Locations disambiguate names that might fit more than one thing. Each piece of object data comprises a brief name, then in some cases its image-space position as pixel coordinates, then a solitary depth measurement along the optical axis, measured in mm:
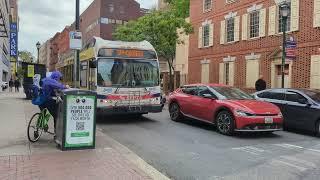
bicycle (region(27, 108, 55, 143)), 10094
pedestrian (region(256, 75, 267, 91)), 21234
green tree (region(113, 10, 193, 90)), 30328
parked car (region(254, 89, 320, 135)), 13000
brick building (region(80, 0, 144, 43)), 83562
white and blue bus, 14500
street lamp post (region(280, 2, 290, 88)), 17641
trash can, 9156
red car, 12008
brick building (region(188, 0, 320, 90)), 21031
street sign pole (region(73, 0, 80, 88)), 15231
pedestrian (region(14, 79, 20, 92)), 46512
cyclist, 10094
